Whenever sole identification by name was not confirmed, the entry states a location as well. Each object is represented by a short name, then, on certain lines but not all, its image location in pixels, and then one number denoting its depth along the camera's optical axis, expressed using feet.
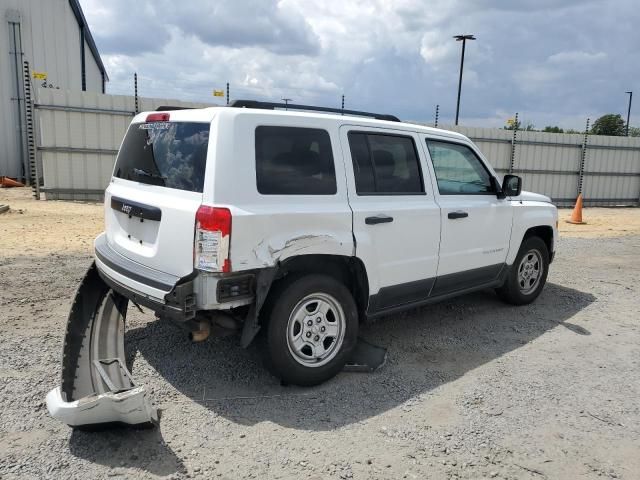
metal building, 56.90
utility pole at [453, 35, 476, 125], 97.71
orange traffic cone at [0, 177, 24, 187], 51.75
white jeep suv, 10.94
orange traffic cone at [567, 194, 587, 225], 45.39
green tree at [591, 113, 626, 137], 185.40
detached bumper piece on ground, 9.73
